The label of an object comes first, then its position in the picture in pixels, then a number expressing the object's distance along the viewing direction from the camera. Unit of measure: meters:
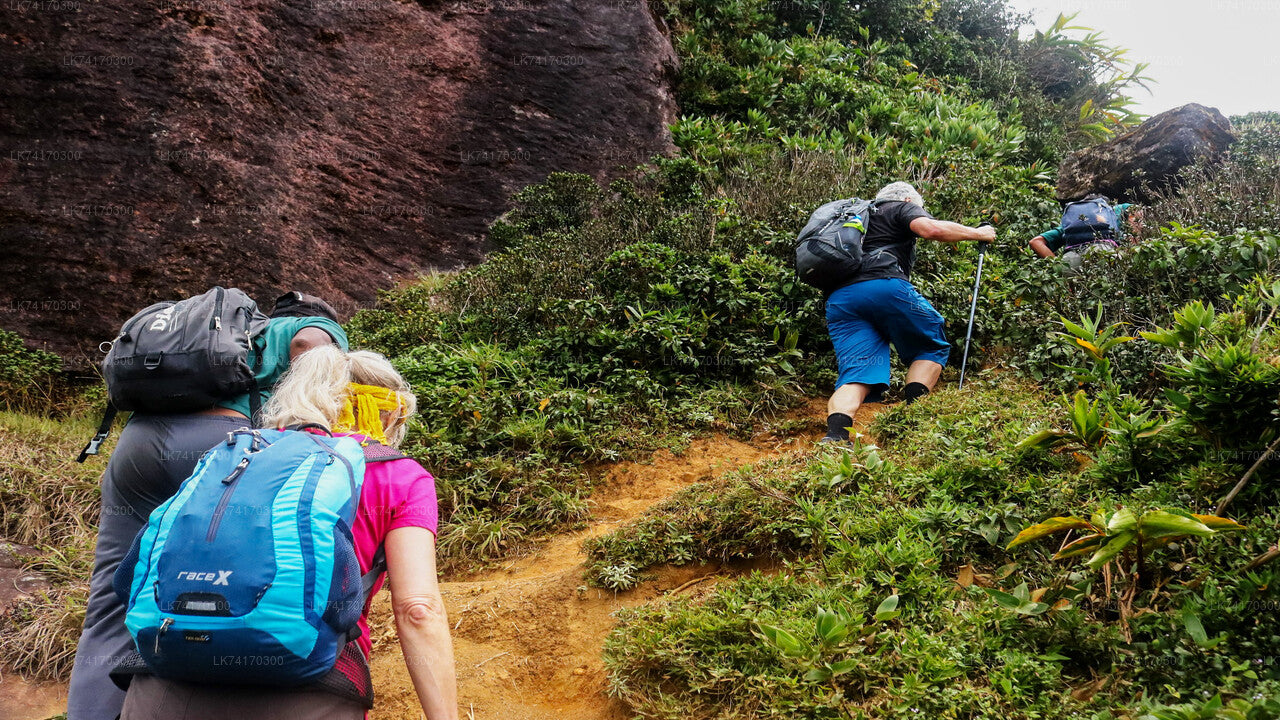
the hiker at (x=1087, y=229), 6.68
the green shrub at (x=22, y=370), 7.07
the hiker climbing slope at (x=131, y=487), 2.48
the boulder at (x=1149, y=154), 9.35
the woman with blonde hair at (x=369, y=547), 1.68
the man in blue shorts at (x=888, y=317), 5.37
